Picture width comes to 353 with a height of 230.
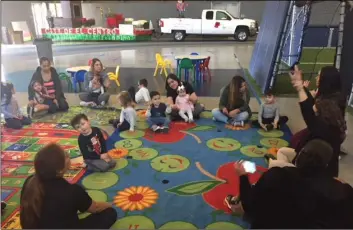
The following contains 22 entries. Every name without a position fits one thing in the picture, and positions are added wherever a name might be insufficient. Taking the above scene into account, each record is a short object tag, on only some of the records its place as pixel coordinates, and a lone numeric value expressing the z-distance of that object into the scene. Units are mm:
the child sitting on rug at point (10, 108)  4844
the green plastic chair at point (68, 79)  7317
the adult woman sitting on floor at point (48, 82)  5475
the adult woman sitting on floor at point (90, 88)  6022
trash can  9719
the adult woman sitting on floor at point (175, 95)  5195
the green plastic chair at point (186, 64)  7535
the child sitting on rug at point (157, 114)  4836
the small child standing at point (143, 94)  5711
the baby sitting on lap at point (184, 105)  5129
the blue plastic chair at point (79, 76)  7141
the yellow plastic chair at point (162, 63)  8458
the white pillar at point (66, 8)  16188
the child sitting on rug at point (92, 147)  3451
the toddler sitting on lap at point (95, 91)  6039
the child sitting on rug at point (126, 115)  4680
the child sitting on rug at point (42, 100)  5445
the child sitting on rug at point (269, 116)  4766
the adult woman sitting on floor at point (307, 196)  2000
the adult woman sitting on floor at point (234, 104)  4875
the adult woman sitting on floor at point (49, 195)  1996
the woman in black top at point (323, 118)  2717
